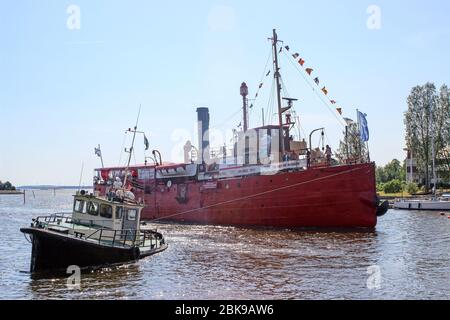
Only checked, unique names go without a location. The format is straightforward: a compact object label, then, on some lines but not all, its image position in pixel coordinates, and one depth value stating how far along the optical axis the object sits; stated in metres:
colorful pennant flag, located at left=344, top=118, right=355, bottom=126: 36.50
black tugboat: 20.31
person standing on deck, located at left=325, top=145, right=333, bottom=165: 37.25
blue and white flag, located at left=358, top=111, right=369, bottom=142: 34.41
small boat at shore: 58.47
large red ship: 35.50
